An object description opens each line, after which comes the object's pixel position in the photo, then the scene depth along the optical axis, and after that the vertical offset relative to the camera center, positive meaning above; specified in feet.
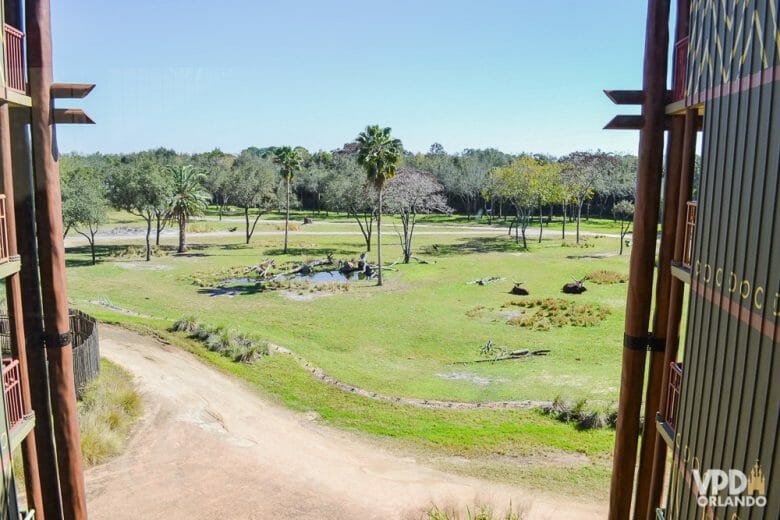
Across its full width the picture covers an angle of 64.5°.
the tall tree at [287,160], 148.97 +7.84
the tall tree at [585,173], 160.76 +7.23
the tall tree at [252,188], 168.76 +1.07
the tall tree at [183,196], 141.69 -1.39
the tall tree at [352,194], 147.33 -0.07
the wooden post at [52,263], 25.88 -3.36
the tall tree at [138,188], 132.57 +0.25
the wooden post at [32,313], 26.50 -5.60
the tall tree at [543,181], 157.07 +4.44
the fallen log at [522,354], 66.79 -16.88
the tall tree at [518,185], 158.51 +3.38
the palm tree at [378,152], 106.93 +7.47
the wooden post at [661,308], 25.30 -4.53
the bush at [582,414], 47.19 -16.68
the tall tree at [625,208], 154.30 -1.76
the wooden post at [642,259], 25.39 -2.48
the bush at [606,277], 103.96 -13.04
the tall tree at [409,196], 140.05 +0.00
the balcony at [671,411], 24.09 -8.38
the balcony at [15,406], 24.61 -8.97
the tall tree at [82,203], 116.98 -2.98
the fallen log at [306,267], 118.18 -14.39
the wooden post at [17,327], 25.25 -6.02
